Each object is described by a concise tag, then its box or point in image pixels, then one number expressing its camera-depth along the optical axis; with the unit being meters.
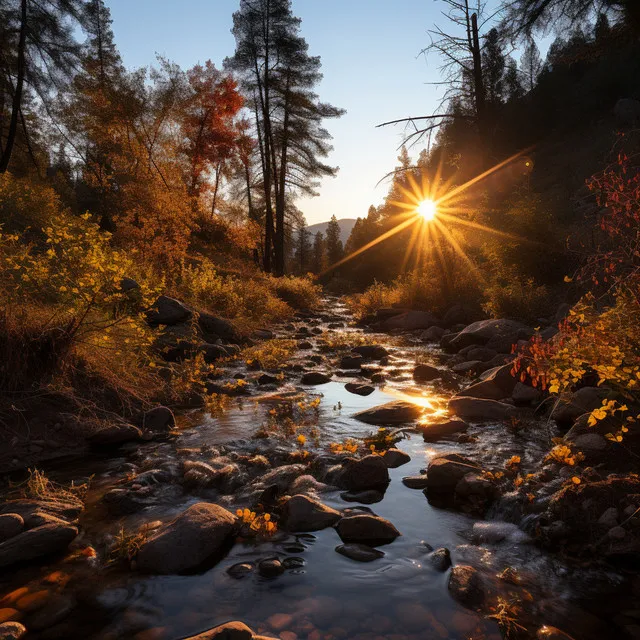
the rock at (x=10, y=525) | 3.06
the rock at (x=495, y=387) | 6.86
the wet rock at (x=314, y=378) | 8.47
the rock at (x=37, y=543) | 2.88
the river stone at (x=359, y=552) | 3.14
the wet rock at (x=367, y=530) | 3.37
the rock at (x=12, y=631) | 2.28
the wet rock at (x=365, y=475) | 4.23
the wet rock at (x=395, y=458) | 4.79
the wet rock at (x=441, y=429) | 5.54
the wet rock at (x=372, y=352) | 10.72
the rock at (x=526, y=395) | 6.34
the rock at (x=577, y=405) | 4.89
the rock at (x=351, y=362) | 9.84
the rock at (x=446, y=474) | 4.13
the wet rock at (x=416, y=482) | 4.26
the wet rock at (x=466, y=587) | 2.70
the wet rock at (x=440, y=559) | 3.04
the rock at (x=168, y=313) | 9.23
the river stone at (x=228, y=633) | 2.28
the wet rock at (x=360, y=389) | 7.71
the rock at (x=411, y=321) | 14.77
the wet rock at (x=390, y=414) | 6.25
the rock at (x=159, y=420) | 5.59
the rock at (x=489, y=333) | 9.69
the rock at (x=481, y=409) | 6.08
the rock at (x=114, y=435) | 4.99
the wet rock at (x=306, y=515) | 3.52
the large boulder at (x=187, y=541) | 2.99
